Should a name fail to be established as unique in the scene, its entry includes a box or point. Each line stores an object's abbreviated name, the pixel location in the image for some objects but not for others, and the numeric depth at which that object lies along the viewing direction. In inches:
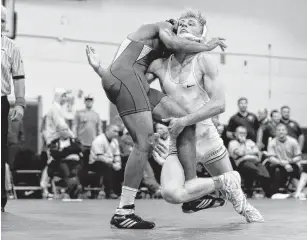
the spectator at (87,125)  442.9
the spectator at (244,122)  447.2
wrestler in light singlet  171.8
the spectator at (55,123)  386.9
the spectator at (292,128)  470.5
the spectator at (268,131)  468.8
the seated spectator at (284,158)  442.0
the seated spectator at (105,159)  402.6
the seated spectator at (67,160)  385.1
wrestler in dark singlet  161.6
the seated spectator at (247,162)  430.3
